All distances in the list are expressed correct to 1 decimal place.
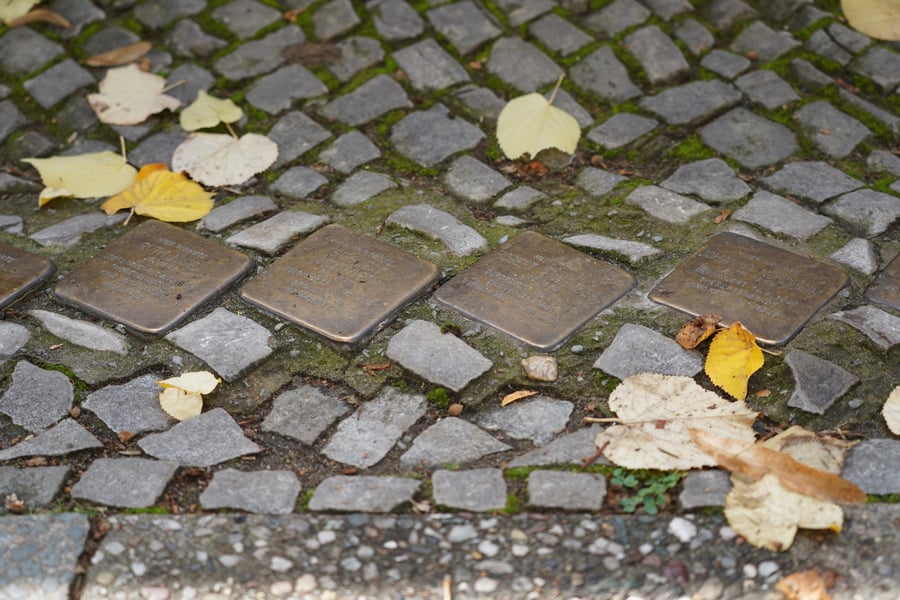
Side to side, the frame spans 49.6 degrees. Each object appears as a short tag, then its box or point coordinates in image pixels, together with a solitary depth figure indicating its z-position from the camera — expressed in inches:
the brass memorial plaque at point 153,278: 98.8
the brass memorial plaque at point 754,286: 93.0
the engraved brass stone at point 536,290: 94.8
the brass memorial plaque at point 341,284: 96.5
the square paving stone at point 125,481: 78.7
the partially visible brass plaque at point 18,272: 102.3
